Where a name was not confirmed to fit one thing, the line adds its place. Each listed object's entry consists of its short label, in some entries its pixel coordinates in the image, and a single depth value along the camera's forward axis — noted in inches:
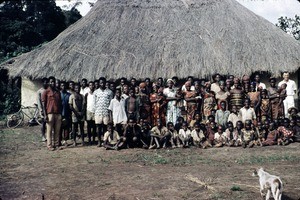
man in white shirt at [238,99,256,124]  358.0
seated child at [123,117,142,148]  345.7
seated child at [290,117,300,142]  364.5
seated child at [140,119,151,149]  350.9
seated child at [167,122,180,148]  353.0
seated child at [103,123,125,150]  346.3
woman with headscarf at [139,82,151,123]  363.6
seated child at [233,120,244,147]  349.1
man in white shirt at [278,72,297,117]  408.5
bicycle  525.0
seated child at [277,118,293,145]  355.9
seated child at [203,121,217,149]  354.3
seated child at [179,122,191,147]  350.9
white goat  175.3
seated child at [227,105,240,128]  358.0
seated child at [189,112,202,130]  359.3
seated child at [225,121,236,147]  351.9
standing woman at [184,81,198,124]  366.9
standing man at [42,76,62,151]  341.4
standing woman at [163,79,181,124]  366.6
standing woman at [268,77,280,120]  380.2
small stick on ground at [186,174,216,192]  213.5
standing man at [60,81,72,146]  357.7
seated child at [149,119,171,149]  349.7
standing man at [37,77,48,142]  360.8
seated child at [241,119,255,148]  347.6
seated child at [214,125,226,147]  350.9
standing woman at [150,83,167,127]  369.4
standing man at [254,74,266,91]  393.1
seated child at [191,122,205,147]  352.5
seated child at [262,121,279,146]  351.9
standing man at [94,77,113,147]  353.7
